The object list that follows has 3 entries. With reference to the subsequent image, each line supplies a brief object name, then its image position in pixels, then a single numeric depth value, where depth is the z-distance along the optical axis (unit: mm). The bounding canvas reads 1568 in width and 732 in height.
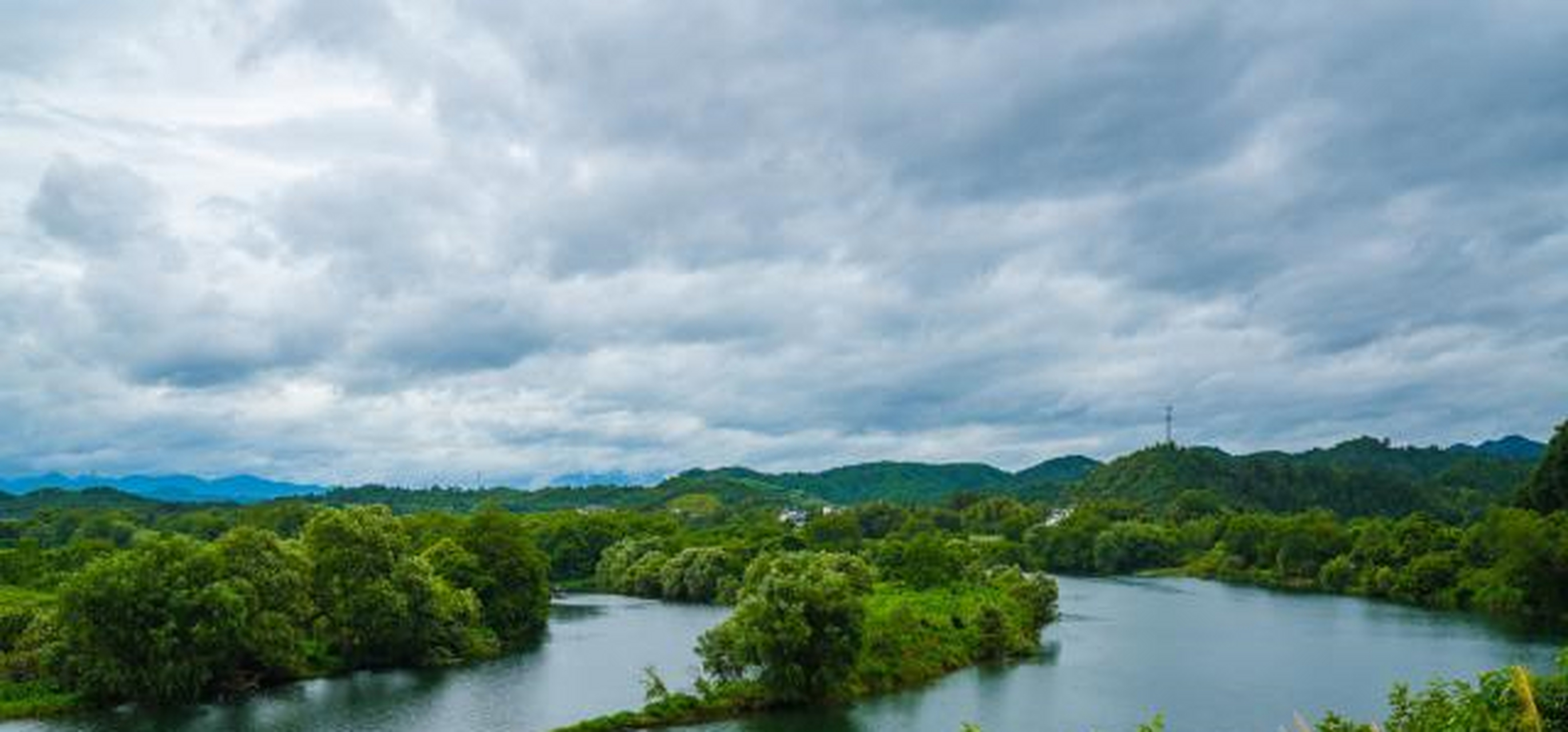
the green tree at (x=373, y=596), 70188
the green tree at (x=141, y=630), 56656
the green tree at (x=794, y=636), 54719
